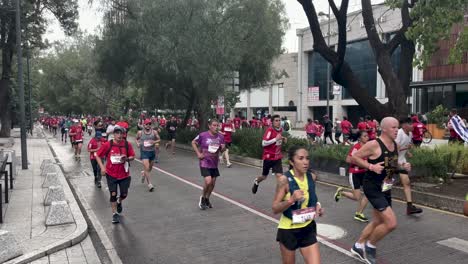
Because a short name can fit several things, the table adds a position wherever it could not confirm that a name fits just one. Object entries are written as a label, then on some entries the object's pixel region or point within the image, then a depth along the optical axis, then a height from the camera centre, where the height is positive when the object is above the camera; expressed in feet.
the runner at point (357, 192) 24.39 -4.49
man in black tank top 16.84 -2.41
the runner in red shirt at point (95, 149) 38.40 -3.07
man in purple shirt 27.63 -2.66
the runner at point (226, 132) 55.21 -2.14
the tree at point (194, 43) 65.92 +12.26
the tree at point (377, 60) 37.37 +5.12
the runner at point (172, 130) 69.11 -2.46
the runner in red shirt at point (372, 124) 54.30 -1.11
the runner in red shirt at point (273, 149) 30.68 -2.46
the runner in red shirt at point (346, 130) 68.08 -2.31
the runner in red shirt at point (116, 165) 25.23 -2.98
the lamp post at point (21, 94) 47.32 +2.39
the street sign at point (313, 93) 142.92 +7.63
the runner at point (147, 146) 36.70 -2.68
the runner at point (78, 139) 60.18 -3.37
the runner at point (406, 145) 25.36 -1.79
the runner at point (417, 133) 45.98 -1.89
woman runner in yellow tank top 12.81 -2.94
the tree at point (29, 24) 82.84 +19.10
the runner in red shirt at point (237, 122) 84.87 -1.31
